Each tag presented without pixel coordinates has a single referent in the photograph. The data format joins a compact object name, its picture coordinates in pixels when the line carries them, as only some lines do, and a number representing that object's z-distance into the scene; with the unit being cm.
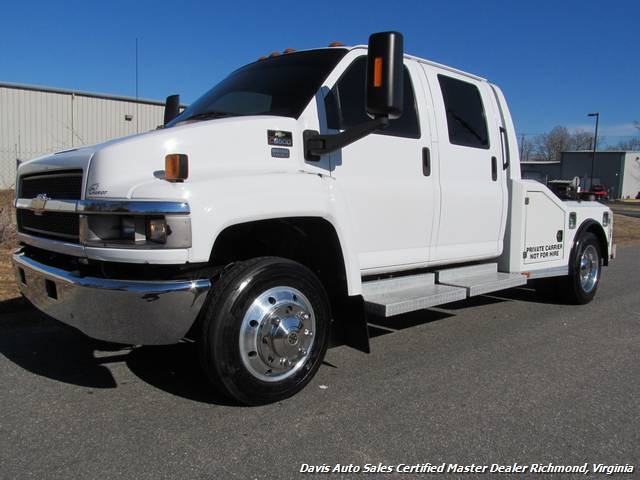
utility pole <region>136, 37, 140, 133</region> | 2323
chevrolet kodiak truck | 317
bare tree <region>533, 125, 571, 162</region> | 9056
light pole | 5032
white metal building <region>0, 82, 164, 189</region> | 2100
